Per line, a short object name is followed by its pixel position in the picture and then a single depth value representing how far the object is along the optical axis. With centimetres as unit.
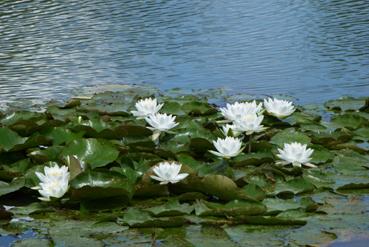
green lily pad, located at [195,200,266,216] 582
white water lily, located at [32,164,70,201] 616
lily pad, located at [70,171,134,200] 612
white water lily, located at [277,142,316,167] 678
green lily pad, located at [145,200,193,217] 590
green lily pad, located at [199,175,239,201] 611
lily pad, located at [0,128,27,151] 724
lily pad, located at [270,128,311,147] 768
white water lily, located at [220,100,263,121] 739
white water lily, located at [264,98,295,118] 805
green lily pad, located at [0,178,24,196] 644
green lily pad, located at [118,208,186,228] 573
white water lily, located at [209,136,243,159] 682
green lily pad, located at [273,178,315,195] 642
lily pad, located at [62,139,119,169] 689
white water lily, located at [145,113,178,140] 739
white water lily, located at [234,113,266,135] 718
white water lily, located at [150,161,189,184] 624
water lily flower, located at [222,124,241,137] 735
